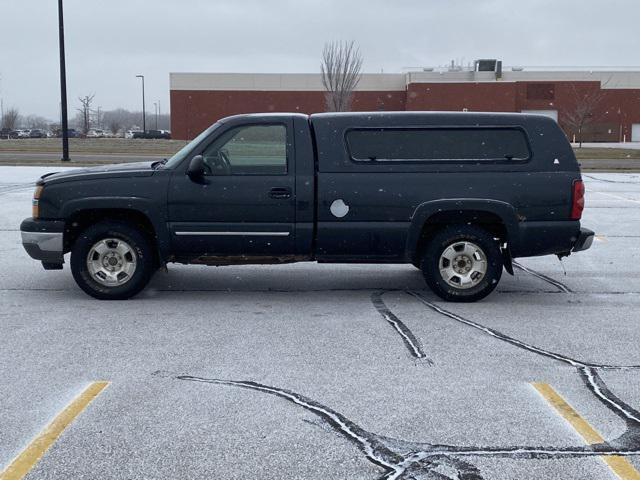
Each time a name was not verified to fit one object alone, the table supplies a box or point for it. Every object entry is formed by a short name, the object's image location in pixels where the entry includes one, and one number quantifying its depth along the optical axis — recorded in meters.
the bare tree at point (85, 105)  87.22
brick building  63.69
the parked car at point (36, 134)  79.31
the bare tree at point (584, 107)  59.53
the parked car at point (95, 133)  80.42
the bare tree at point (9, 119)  90.88
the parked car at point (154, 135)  73.94
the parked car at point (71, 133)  78.31
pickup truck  7.76
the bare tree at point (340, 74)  48.50
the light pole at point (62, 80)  29.27
